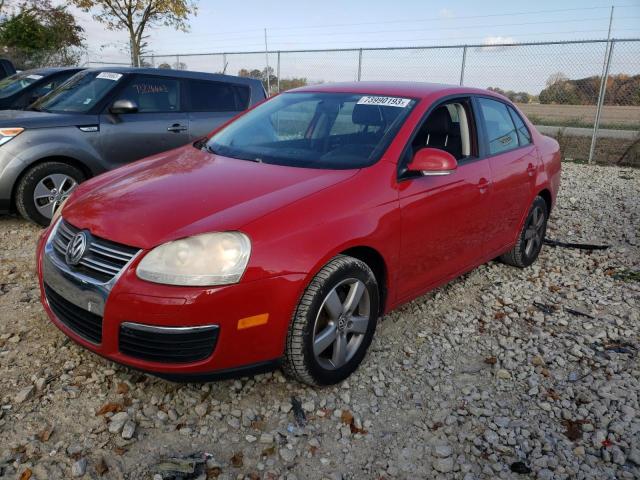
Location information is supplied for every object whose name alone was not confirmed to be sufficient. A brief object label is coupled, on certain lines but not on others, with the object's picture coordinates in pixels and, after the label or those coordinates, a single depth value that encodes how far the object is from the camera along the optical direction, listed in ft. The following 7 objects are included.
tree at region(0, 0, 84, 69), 78.59
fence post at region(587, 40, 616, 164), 33.27
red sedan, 7.66
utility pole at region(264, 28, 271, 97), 48.24
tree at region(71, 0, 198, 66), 60.23
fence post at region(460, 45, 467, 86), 37.29
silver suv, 17.11
